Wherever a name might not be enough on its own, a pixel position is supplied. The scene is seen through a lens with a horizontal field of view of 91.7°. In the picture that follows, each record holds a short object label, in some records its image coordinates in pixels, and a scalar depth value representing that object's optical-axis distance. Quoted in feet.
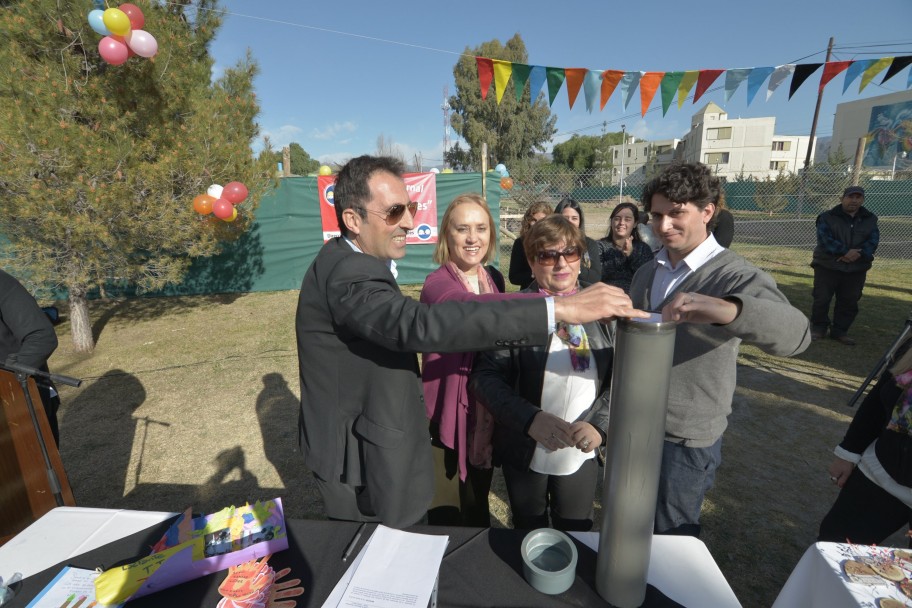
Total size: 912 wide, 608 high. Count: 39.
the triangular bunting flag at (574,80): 19.90
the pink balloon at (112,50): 15.29
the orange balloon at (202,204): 19.52
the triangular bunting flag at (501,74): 20.17
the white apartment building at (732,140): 144.25
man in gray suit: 4.31
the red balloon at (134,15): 16.01
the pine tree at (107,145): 15.79
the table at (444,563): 3.54
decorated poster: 3.53
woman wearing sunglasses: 5.68
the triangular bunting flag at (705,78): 19.43
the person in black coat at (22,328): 7.91
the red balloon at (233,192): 20.26
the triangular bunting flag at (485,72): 19.75
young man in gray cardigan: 5.33
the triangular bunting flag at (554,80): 20.16
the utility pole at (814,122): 60.05
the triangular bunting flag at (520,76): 20.18
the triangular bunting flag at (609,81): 19.77
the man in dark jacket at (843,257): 18.03
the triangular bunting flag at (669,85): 19.72
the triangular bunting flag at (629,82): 19.76
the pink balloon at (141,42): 15.75
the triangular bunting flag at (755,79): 19.72
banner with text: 28.27
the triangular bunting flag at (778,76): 19.34
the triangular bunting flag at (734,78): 19.74
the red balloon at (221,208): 19.72
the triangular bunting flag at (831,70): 18.95
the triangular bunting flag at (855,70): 19.19
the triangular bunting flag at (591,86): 19.97
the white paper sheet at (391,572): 3.43
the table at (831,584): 3.63
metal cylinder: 3.00
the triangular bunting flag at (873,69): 18.81
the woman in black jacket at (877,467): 5.24
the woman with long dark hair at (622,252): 13.55
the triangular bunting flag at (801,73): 18.85
